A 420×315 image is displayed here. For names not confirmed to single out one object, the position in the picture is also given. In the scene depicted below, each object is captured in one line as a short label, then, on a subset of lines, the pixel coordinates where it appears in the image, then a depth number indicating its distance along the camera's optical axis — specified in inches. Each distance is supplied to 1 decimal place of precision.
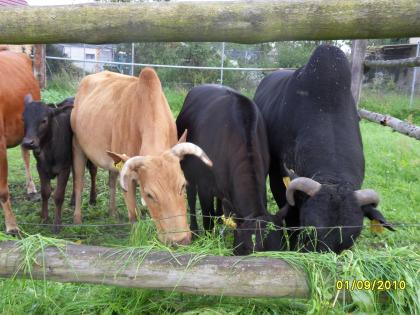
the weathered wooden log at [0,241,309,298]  103.3
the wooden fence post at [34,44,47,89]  399.5
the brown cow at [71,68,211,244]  158.6
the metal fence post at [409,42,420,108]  679.4
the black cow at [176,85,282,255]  151.1
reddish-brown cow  221.1
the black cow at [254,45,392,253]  142.7
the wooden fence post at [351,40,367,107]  271.0
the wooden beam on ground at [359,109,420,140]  225.5
